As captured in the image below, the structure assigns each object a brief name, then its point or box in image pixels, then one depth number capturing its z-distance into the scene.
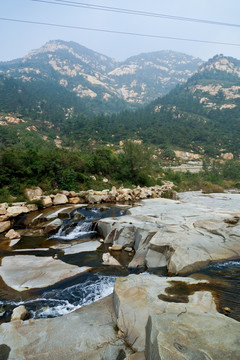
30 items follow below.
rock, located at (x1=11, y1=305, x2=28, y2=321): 4.57
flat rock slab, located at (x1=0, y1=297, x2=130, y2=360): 3.32
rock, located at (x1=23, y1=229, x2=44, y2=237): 11.67
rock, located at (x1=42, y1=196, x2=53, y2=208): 15.88
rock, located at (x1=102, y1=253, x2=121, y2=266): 7.78
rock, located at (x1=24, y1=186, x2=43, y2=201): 17.45
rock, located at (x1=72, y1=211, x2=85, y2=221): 13.32
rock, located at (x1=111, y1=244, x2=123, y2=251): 9.27
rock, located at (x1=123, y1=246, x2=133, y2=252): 9.19
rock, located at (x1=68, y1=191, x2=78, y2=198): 18.35
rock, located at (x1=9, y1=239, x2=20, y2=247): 10.17
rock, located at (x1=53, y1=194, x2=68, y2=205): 16.69
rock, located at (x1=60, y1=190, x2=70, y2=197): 18.27
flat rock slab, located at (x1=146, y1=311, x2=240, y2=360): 2.40
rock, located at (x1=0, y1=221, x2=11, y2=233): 12.11
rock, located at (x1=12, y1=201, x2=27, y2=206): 15.42
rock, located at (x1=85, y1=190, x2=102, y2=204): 17.66
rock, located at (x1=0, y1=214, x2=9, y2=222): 13.01
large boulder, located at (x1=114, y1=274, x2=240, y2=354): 2.52
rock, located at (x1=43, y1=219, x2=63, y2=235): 11.99
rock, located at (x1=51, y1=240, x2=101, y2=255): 9.17
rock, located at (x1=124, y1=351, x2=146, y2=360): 2.97
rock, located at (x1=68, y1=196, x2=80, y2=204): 17.48
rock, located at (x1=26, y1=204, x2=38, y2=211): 15.13
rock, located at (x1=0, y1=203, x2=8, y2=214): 13.87
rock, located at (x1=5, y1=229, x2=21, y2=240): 11.09
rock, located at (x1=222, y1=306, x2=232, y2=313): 4.16
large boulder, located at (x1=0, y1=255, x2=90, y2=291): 6.32
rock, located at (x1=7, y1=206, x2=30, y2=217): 13.66
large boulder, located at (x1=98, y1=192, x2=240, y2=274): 6.85
